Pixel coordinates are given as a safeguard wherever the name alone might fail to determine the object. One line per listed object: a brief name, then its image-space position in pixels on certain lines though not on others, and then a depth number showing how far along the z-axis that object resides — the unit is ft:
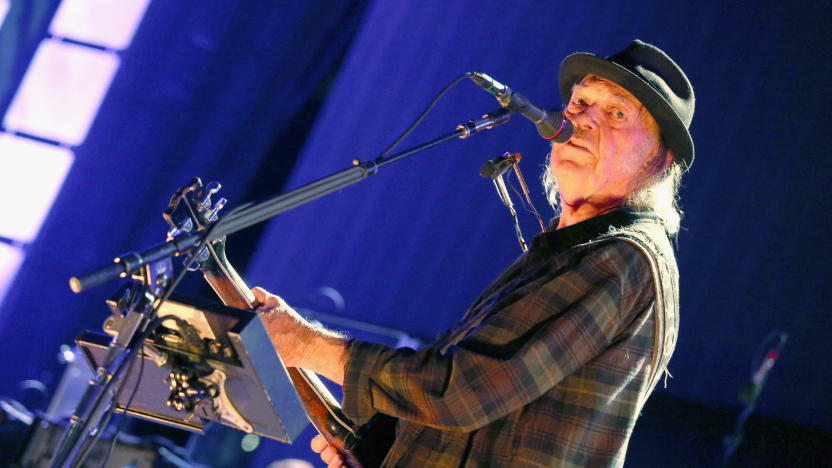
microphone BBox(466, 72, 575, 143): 17.00
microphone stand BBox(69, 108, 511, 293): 15.91
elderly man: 16.58
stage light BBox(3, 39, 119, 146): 31.09
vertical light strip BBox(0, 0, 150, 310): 30.49
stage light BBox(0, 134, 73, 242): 30.35
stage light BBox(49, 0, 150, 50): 31.40
